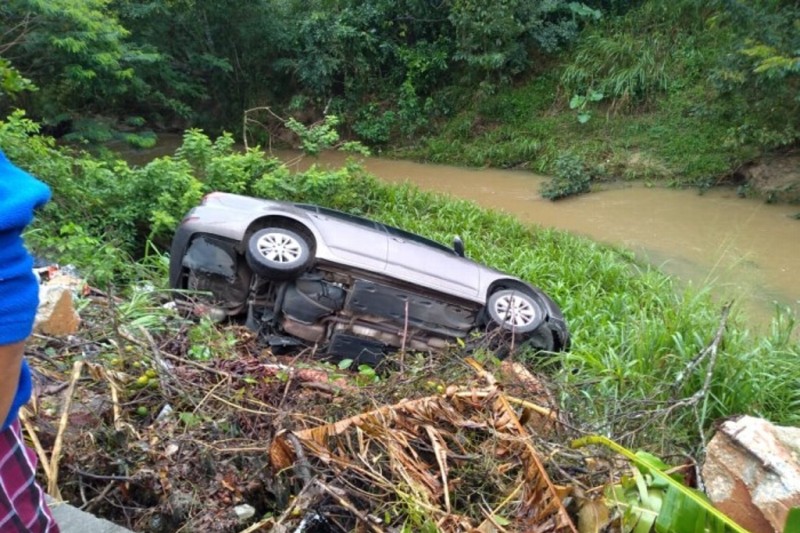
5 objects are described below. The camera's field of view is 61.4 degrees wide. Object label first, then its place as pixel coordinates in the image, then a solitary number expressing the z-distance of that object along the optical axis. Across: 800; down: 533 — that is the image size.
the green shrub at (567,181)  11.54
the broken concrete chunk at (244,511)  2.18
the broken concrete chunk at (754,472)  2.18
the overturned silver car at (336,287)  4.68
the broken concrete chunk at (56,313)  3.15
